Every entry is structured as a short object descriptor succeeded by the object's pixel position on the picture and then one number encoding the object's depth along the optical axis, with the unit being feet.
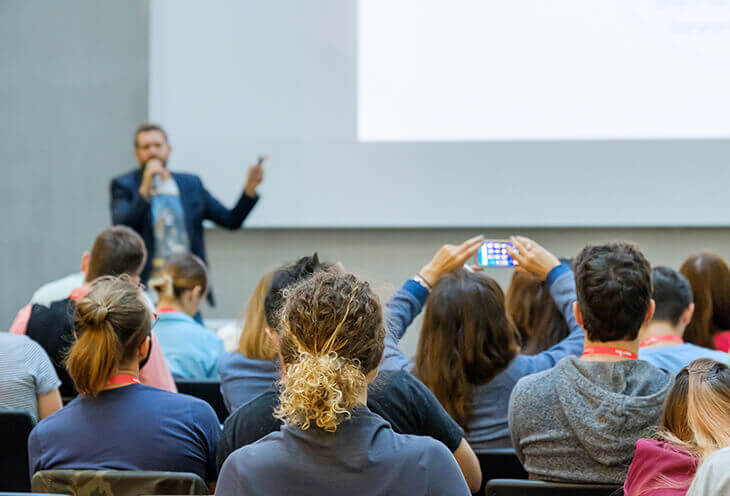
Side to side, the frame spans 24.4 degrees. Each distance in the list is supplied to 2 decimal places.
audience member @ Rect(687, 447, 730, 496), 12.04
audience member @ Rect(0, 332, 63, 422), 15.46
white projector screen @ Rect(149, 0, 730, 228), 24.33
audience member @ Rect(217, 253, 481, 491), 13.58
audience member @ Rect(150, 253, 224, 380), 17.37
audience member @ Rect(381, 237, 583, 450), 15.02
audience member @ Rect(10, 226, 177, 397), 15.41
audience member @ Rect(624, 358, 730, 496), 12.63
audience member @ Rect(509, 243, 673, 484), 13.87
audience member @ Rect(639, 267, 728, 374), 16.10
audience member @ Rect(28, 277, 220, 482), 13.90
